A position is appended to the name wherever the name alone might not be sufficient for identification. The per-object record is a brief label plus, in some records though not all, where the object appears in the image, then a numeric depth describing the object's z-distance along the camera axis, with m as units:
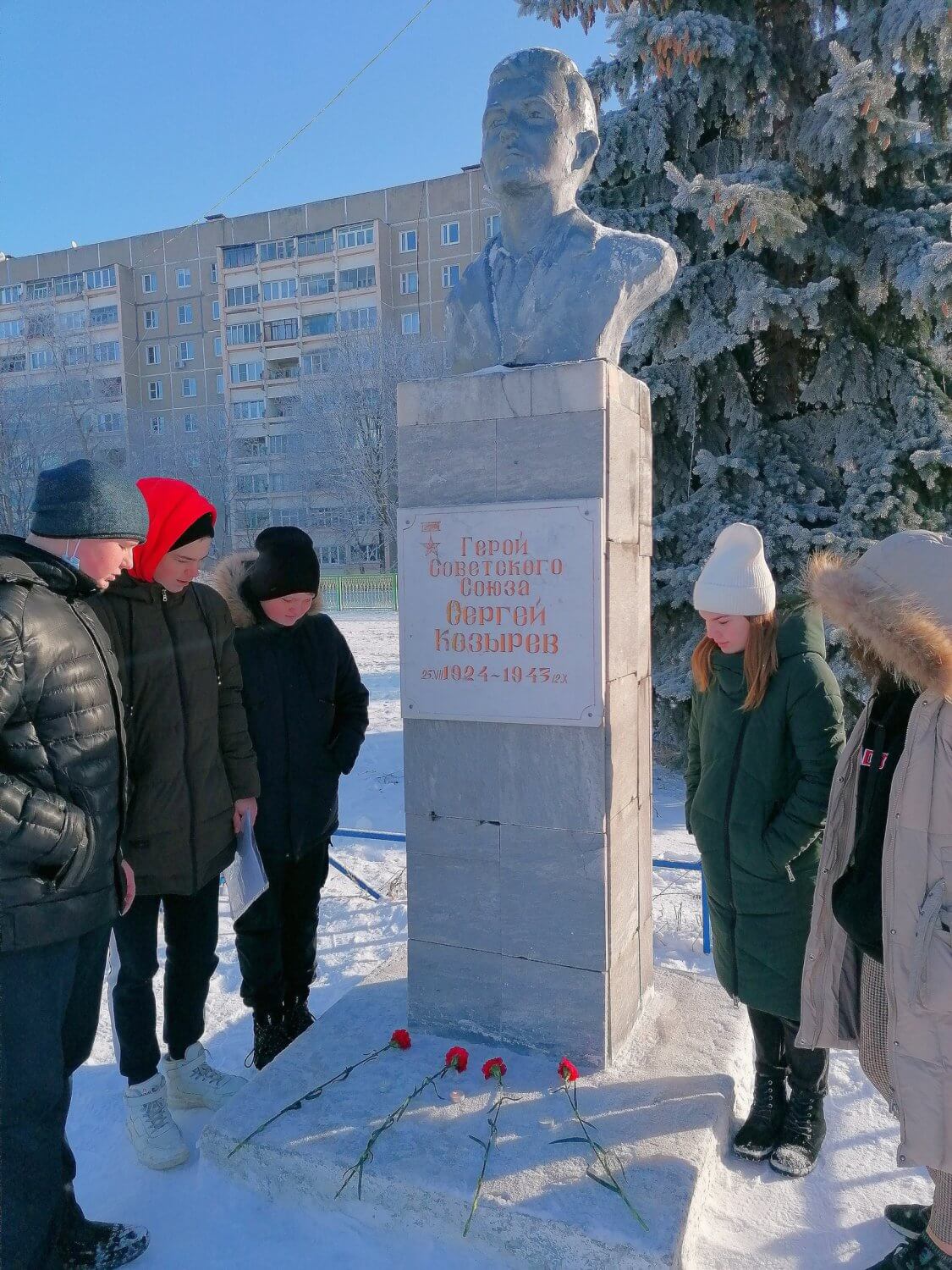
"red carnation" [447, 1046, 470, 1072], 2.62
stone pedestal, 2.57
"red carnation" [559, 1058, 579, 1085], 2.53
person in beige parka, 1.82
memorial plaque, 2.55
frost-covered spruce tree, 5.92
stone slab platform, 2.06
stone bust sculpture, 2.68
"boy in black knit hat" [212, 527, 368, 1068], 2.96
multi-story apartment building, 33.50
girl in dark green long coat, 2.40
